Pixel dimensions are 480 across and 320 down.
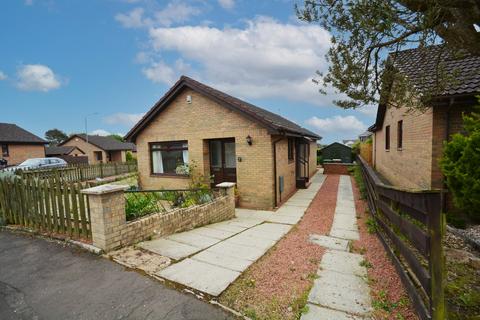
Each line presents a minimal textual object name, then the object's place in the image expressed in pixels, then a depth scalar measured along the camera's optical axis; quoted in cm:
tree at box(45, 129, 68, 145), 8150
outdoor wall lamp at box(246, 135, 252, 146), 865
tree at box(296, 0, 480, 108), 264
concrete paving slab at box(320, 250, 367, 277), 386
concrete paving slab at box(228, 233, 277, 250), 493
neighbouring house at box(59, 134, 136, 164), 3747
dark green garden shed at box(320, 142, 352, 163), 2365
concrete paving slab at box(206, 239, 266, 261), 432
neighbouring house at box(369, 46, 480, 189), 559
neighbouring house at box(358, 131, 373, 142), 4492
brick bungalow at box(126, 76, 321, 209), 864
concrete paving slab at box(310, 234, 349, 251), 497
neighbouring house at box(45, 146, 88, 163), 3769
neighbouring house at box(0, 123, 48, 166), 2692
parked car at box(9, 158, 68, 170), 1924
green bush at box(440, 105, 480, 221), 489
